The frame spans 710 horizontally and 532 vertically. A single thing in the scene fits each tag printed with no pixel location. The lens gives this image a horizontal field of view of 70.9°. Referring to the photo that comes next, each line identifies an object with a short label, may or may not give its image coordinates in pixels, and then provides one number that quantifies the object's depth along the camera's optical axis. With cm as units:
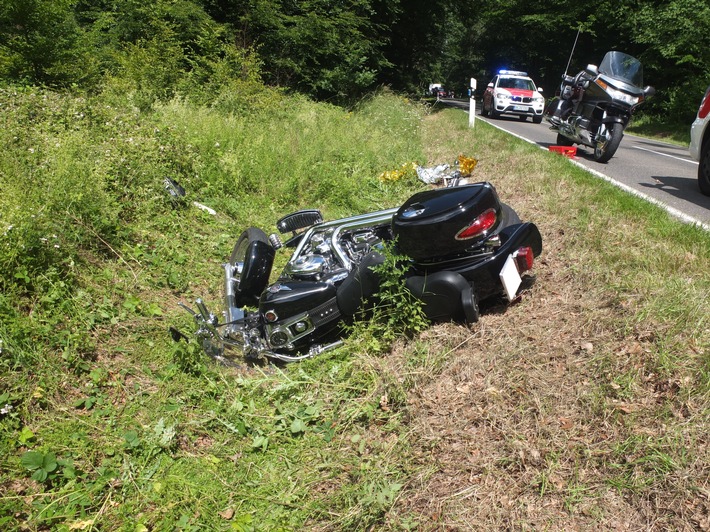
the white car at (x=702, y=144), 625
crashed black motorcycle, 293
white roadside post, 1238
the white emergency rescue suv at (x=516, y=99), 1873
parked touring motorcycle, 849
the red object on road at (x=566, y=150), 872
